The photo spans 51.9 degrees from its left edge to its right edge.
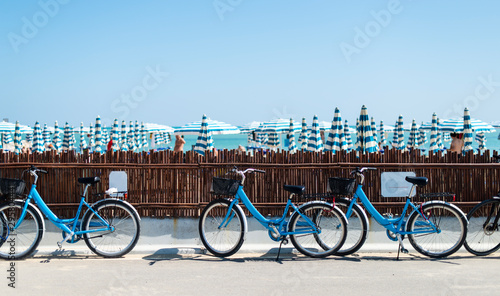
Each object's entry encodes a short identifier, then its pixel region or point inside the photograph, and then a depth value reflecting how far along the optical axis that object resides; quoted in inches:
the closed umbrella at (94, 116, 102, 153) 847.1
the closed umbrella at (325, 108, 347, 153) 603.2
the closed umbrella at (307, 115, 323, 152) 756.0
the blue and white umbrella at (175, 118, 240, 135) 957.2
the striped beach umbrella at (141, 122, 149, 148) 1306.6
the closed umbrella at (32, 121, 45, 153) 982.4
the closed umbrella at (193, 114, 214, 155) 601.3
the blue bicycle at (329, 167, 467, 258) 253.6
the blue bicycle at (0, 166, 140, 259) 253.6
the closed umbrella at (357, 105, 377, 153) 393.1
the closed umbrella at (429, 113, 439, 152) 873.5
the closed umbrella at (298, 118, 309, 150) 909.2
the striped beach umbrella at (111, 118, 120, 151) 1238.9
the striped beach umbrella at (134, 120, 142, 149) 1272.1
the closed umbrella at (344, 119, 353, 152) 1012.5
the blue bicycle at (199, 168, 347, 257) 255.9
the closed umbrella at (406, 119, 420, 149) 1052.5
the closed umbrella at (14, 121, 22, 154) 969.6
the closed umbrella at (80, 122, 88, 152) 1198.8
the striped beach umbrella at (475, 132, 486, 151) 1095.6
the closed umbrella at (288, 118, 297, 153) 1010.7
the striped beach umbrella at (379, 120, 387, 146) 1423.1
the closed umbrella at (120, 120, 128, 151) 1130.7
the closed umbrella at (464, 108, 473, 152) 645.9
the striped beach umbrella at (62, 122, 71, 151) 1089.0
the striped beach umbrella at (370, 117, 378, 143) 887.7
